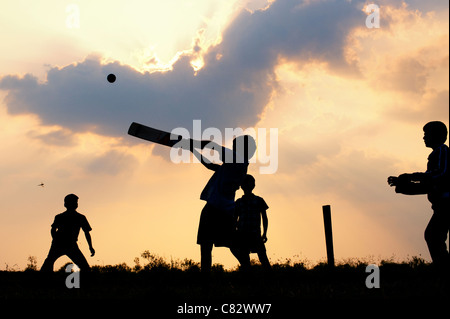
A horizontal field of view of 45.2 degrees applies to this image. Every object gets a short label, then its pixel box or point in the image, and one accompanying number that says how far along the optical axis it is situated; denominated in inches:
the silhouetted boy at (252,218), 413.1
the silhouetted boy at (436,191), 259.3
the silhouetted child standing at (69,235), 429.1
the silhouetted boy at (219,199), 316.8
